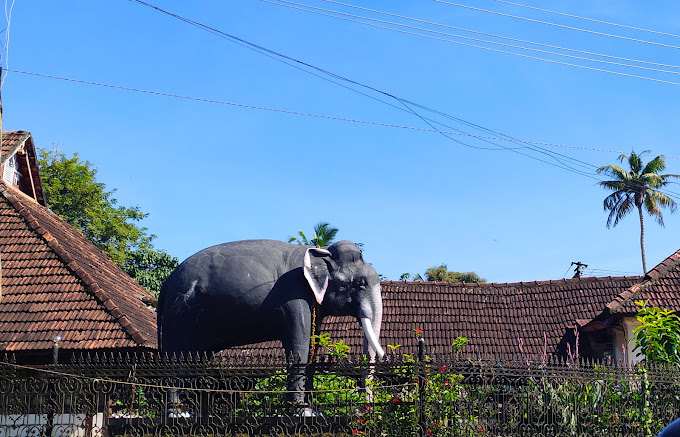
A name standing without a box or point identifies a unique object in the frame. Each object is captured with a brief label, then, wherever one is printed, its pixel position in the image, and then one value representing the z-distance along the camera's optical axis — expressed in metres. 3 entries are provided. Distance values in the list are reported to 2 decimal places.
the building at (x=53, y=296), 13.53
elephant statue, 9.70
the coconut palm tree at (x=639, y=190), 39.41
